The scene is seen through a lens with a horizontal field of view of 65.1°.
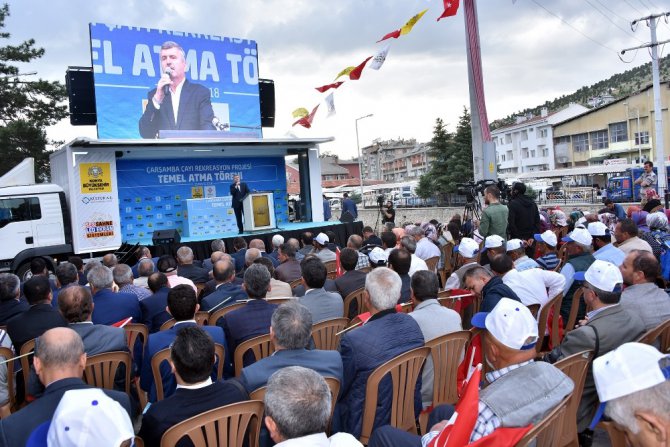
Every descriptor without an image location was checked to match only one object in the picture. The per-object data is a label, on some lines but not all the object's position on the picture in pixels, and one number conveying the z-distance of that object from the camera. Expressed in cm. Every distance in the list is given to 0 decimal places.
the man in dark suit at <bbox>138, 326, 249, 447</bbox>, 230
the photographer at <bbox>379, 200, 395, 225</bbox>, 1390
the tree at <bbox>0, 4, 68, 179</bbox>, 1942
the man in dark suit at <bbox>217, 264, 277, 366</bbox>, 381
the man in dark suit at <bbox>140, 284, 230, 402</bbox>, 345
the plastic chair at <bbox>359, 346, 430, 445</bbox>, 279
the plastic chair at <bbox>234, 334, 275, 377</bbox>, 357
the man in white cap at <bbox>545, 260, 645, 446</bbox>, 294
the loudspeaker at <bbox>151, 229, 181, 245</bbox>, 1231
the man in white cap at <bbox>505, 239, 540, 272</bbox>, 509
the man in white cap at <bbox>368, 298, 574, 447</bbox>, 196
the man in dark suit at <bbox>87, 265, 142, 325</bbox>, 456
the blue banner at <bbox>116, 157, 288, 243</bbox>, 1449
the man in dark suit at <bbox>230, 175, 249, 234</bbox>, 1401
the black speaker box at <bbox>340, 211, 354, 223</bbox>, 1581
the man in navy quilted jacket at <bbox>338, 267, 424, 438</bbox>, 292
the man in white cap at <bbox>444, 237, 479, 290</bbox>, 512
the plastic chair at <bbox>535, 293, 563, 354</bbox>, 409
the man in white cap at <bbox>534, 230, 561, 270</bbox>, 559
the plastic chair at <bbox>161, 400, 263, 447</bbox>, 215
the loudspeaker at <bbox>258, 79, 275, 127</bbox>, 1678
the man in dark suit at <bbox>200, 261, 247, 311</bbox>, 482
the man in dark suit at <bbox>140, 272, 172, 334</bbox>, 472
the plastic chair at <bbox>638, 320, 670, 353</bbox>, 293
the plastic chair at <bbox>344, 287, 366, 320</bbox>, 501
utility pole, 1759
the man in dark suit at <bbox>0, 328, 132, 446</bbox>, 225
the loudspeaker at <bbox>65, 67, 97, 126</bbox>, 1343
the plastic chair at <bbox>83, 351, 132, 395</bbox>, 343
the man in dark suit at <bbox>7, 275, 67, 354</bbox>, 396
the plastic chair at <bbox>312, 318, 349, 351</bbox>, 389
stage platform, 1227
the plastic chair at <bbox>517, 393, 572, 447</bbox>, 187
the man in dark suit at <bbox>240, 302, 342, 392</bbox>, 277
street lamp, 3444
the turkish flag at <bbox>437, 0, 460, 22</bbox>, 1037
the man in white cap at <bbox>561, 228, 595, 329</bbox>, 467
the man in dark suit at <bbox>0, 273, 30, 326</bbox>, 455
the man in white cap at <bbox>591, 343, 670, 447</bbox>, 143
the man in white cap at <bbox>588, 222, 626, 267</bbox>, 495
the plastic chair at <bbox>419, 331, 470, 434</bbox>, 316
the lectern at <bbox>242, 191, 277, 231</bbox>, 1412
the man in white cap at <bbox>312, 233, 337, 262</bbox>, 741
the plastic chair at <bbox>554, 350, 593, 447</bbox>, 257
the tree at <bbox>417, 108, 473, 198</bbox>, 3600
